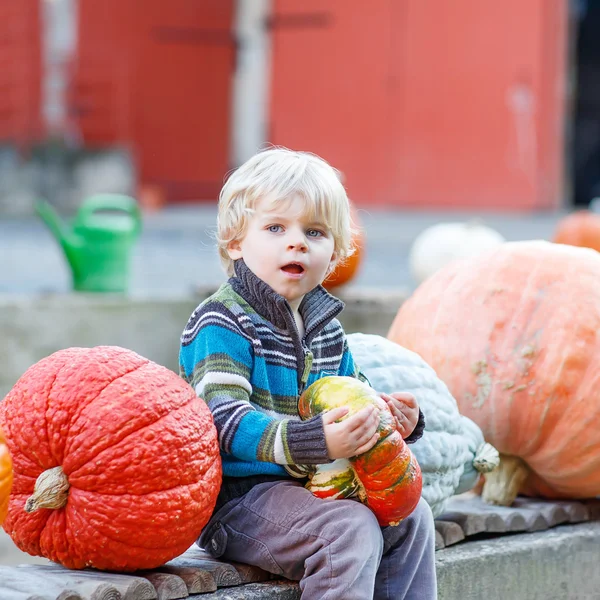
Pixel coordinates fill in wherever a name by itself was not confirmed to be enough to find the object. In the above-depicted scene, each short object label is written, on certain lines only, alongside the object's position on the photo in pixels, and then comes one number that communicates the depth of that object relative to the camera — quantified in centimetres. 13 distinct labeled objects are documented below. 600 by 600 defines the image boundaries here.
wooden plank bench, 412
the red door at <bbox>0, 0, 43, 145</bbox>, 2301
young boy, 444
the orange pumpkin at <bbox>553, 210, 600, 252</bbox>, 1142
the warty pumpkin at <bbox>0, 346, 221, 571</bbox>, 423
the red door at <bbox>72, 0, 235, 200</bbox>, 2412
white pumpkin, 1168
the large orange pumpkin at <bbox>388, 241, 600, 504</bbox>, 591
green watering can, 1116
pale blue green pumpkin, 539
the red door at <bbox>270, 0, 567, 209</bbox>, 2123
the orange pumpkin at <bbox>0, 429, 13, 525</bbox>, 390
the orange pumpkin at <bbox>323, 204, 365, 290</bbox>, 1065
